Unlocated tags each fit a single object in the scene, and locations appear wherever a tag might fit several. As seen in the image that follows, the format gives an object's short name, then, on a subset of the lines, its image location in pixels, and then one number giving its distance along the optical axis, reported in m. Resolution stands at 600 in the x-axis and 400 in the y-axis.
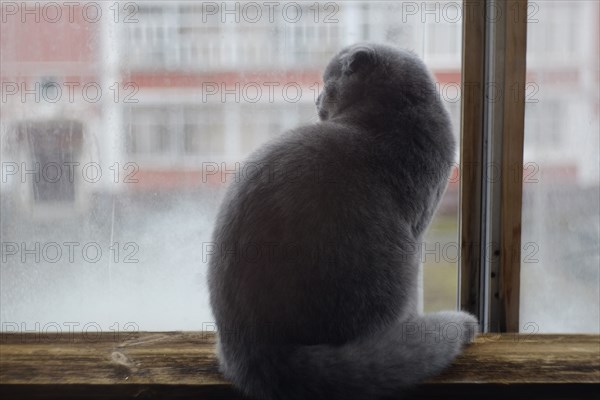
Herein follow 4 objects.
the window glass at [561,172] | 1.43
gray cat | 1.09
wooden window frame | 1.17
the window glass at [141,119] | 1.44
